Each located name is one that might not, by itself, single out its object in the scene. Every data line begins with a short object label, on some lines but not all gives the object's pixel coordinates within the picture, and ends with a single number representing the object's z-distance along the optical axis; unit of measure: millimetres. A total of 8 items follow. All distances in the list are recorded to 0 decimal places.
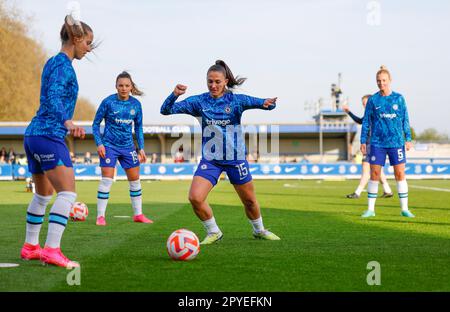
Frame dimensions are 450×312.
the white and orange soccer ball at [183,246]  6832
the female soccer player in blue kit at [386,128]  12234
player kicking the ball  8258
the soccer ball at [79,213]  11734
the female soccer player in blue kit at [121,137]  11461
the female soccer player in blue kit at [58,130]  6453
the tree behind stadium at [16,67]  49156
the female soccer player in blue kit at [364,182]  18797
